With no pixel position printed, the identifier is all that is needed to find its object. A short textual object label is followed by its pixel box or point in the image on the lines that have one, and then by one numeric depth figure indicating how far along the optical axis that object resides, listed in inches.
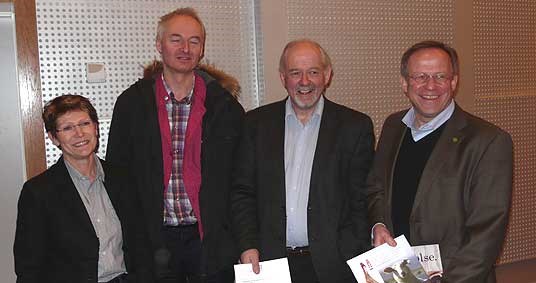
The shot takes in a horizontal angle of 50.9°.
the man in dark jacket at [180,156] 116.6
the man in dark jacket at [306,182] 112.7
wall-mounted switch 150.3
